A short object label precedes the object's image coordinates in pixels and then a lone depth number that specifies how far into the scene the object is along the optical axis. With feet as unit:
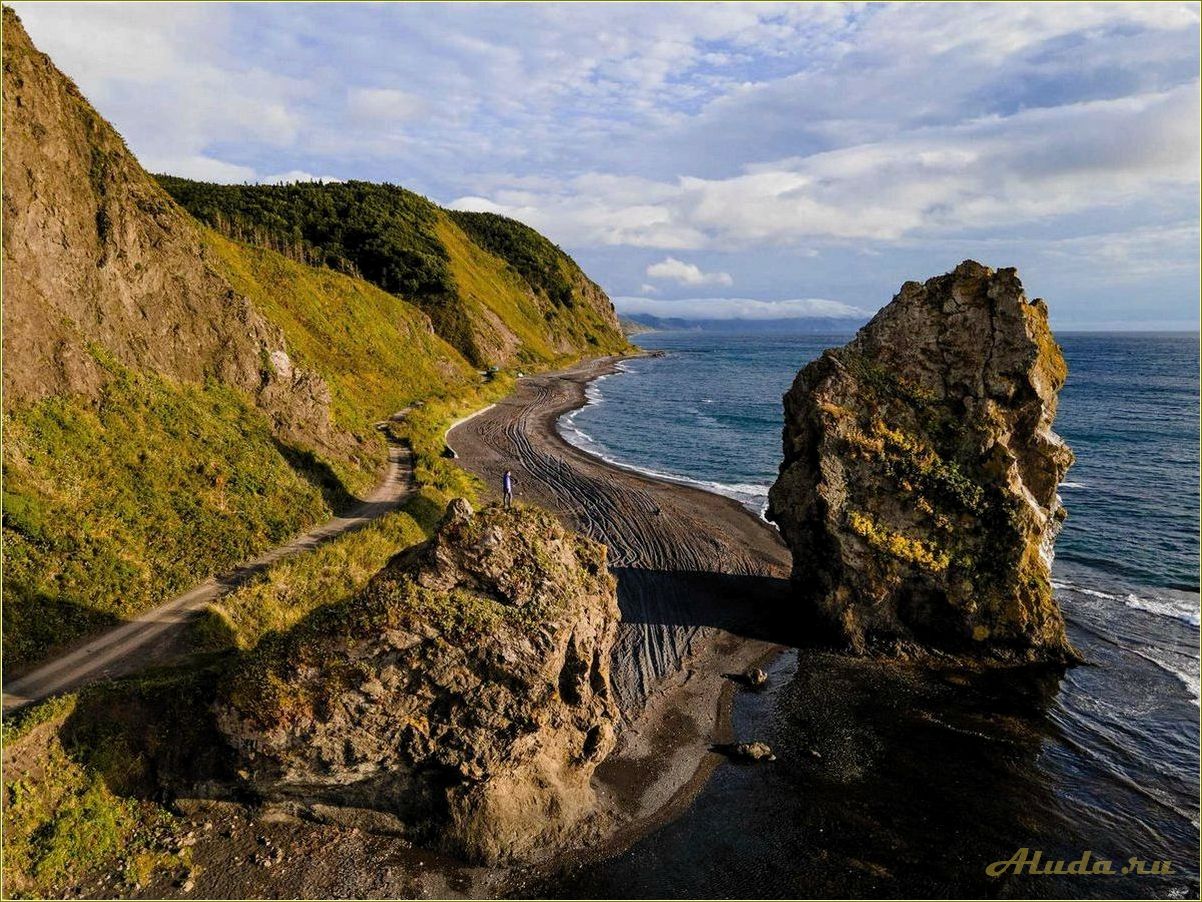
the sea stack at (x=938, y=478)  100.07
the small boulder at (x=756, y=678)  91.91
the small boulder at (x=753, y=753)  76.02
